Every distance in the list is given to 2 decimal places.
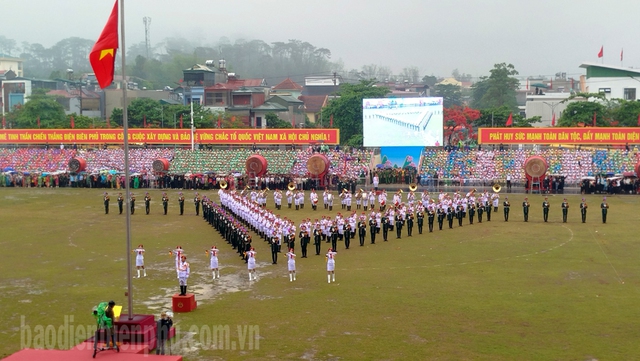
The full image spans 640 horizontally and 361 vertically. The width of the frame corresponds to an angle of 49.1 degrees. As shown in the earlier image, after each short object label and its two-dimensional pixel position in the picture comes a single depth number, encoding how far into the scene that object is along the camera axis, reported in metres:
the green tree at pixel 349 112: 67.56
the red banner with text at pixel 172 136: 55.59
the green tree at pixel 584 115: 60.19
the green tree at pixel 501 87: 99.94
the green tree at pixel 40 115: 71.00
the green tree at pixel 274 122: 72.69
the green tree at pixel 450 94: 124.94
